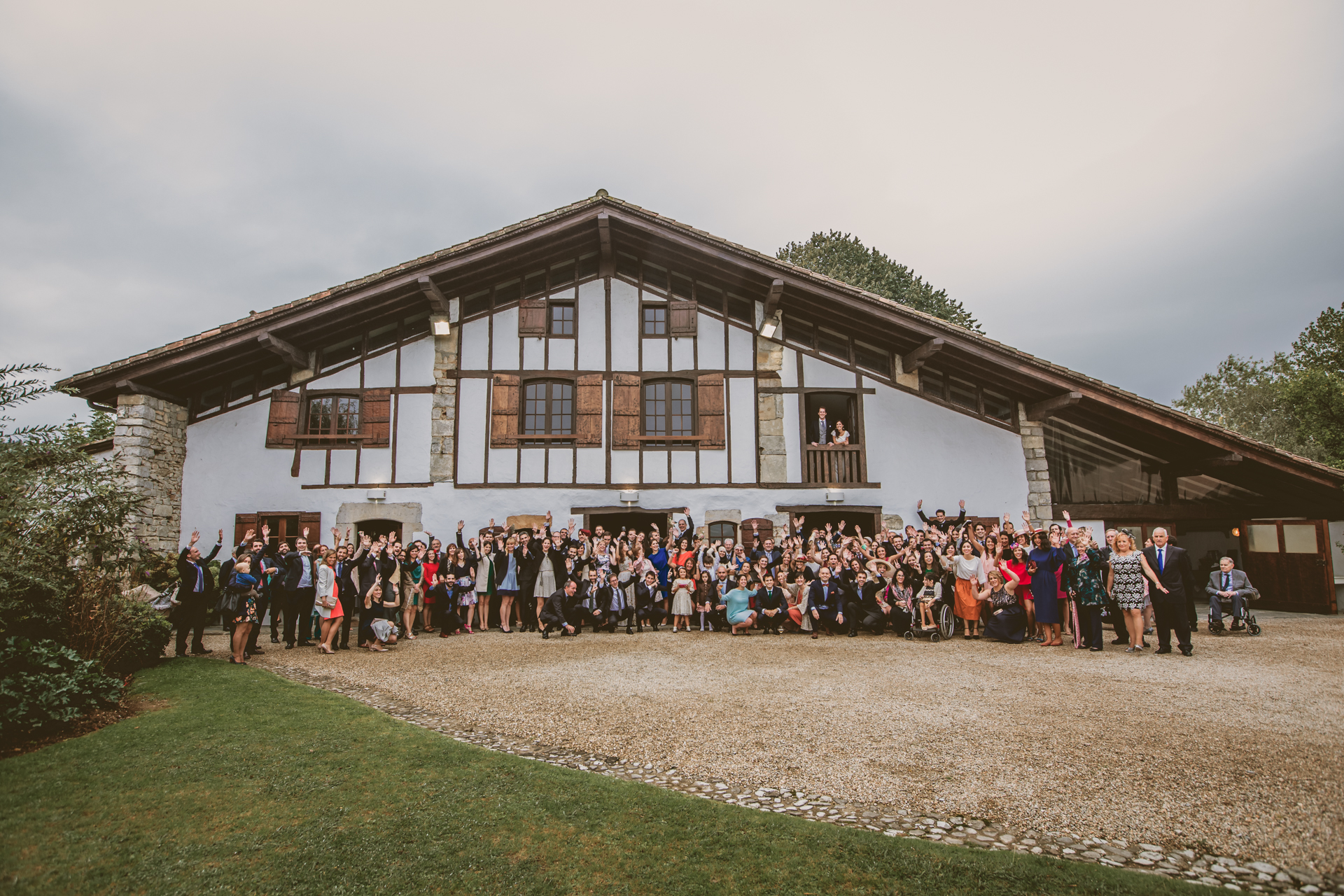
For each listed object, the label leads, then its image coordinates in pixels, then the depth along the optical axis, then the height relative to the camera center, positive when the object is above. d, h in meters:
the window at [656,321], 14.47 +4.62
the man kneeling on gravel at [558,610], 10.16 -1.01
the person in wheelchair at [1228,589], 9.72 -0.73
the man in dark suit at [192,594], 8.24 -0.61
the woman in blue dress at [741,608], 10.34 -1.01
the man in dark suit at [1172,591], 7.76 -0.60
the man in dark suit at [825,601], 10.24 -0.90
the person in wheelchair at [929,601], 9.84 -0.88
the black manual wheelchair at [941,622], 9.82 -1.17
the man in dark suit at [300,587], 9.21 -0.59
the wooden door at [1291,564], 12.70 -0.50
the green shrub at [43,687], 4.82 -1.05
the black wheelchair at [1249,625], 9.62 -1.22
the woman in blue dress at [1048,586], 8.91 -0.61
